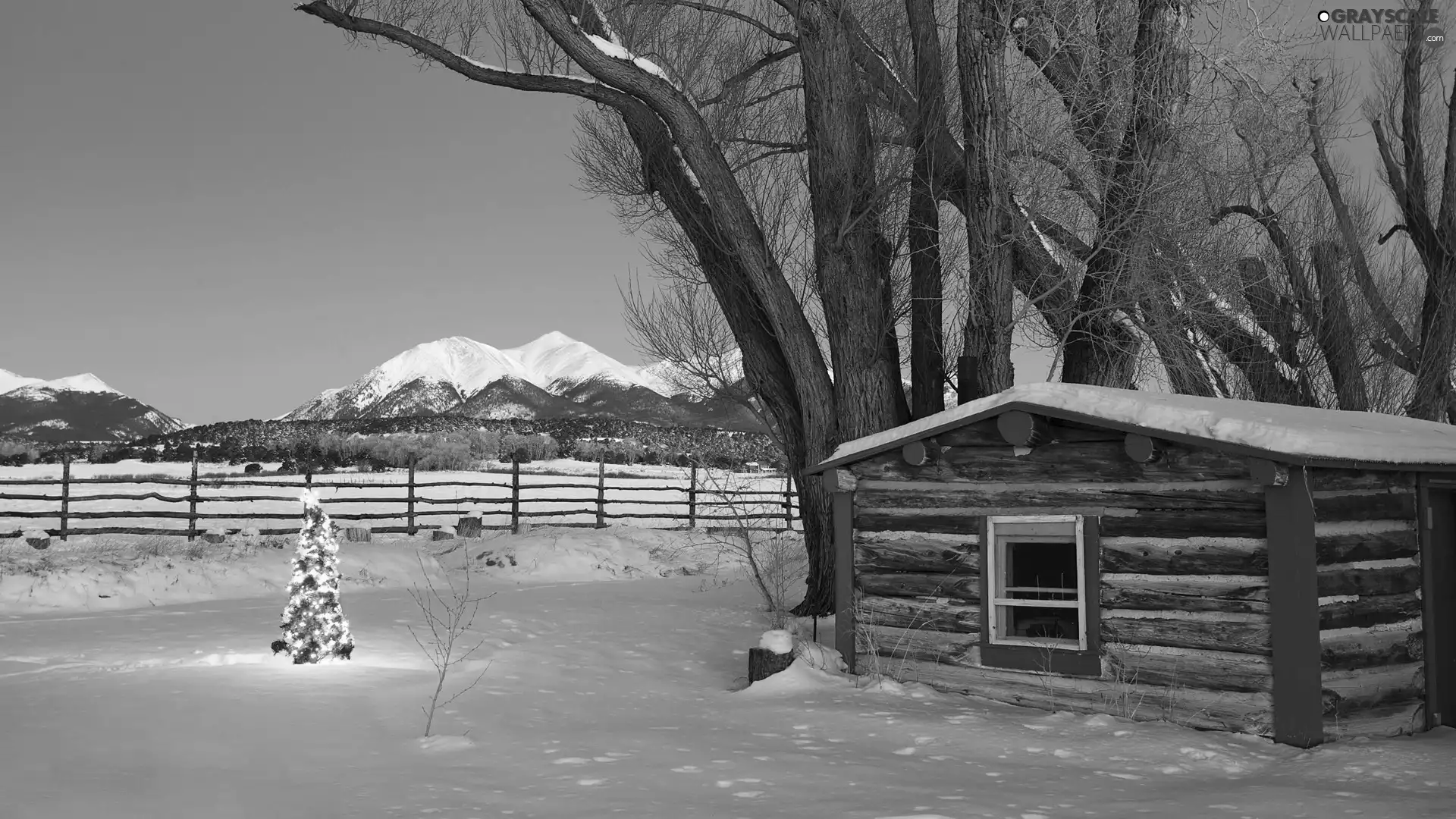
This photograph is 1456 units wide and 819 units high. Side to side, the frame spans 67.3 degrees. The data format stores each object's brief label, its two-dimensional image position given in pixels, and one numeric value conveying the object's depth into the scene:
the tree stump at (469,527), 20.77
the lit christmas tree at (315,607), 9.39
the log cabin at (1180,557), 6.98
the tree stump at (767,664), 8.99
